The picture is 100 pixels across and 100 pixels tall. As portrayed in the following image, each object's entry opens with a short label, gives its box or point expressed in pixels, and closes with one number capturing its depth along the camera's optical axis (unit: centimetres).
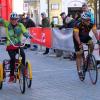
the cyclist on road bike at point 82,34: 1194
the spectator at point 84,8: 1627
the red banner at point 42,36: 2239
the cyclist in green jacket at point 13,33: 1104
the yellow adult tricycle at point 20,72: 1066
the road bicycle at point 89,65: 1198
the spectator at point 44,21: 2383
